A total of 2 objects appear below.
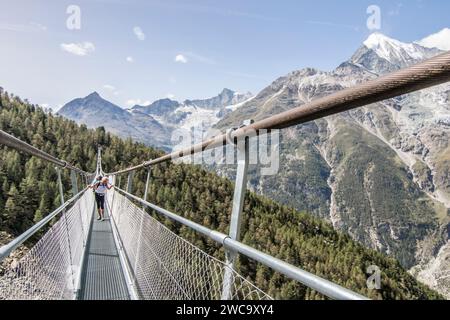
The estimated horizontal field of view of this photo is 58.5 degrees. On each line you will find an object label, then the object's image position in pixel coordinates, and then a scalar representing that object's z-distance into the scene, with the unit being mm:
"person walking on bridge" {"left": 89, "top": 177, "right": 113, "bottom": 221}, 12281
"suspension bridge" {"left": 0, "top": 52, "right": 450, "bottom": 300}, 1161
